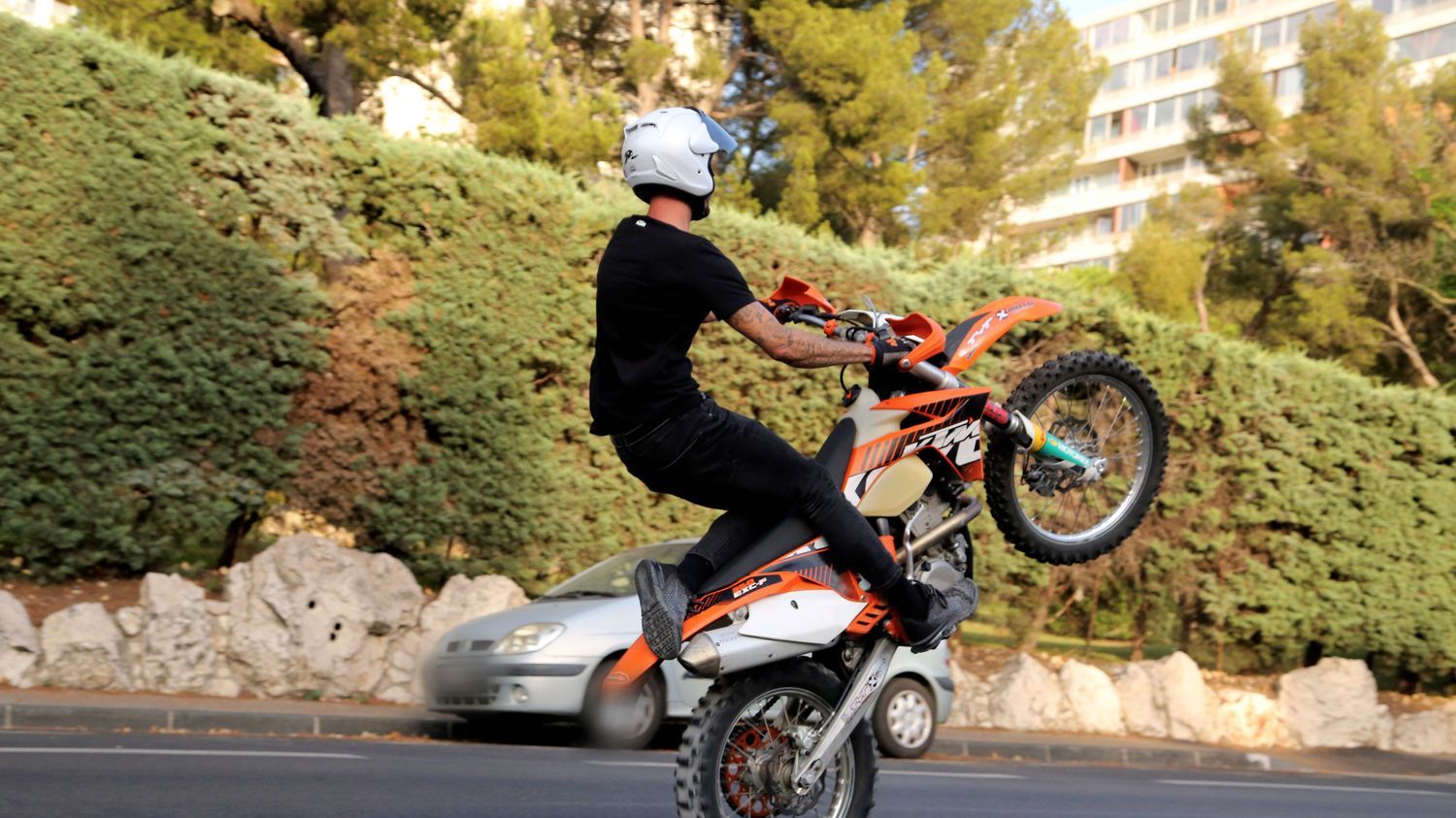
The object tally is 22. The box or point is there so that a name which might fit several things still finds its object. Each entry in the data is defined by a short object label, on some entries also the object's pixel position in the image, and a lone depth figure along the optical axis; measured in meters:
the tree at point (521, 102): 18.42
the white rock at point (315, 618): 11.13
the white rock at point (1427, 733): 15.95
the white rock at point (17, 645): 10.16
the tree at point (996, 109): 24.61
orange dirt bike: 4.43
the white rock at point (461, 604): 11.89
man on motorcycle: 4.32
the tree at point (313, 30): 17.30
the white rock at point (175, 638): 10.73
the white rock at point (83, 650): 10.32
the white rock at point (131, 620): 10.67
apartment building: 72.06
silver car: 9.85
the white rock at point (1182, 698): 14.79
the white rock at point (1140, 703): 14.77
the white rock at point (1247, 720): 15.09
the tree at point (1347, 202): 28.22
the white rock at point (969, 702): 13.96
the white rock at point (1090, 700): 14.41
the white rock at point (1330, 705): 15.62
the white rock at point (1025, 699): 14.09
